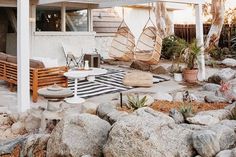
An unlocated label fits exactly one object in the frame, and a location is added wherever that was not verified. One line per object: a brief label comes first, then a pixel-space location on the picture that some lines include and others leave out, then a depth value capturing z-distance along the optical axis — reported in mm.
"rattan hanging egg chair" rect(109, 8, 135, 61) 12672
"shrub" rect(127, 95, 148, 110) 5477
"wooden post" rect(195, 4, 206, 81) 9602
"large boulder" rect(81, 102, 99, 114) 5469
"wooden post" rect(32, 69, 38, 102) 7145
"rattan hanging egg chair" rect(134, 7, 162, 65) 11010
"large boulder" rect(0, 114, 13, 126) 6125
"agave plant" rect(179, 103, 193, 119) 4820
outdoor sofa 7191
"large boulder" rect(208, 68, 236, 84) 8607
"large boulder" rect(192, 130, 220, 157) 3605
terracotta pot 9273
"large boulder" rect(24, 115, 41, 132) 5680
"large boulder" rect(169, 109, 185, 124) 4698
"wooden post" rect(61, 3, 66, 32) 12297
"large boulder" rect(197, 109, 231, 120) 4777
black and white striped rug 8039
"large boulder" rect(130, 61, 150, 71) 11827
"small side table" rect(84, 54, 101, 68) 11203
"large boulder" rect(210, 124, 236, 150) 3769
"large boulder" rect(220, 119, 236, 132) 4123
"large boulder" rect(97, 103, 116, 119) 5049
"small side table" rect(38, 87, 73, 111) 5648
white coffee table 6906
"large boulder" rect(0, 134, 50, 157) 4707
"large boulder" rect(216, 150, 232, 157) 3405
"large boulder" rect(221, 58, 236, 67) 11995
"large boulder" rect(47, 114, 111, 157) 4094
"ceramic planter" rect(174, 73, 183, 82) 9734
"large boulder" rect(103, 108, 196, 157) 3625
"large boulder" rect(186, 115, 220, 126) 4431
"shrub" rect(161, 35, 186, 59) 13894
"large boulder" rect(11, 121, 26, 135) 5738
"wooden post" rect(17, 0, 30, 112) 6125
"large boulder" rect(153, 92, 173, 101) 6375
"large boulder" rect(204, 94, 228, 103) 5952
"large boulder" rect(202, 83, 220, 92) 7538
